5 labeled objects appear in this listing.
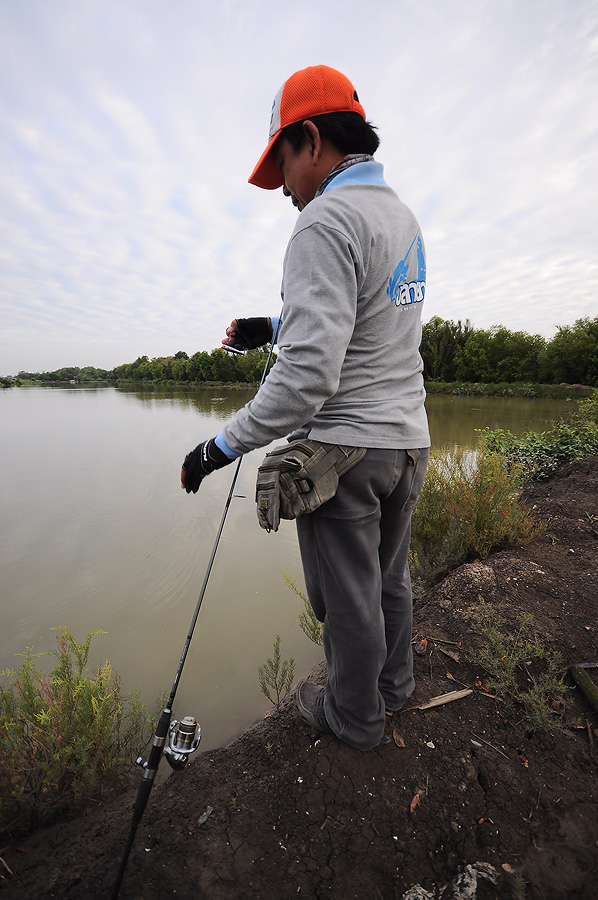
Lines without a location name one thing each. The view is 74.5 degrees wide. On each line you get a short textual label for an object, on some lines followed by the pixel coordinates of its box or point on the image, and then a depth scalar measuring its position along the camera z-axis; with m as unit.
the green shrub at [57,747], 1.53
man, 1.15
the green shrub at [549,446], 6.20
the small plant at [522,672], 1.72
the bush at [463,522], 3.34
